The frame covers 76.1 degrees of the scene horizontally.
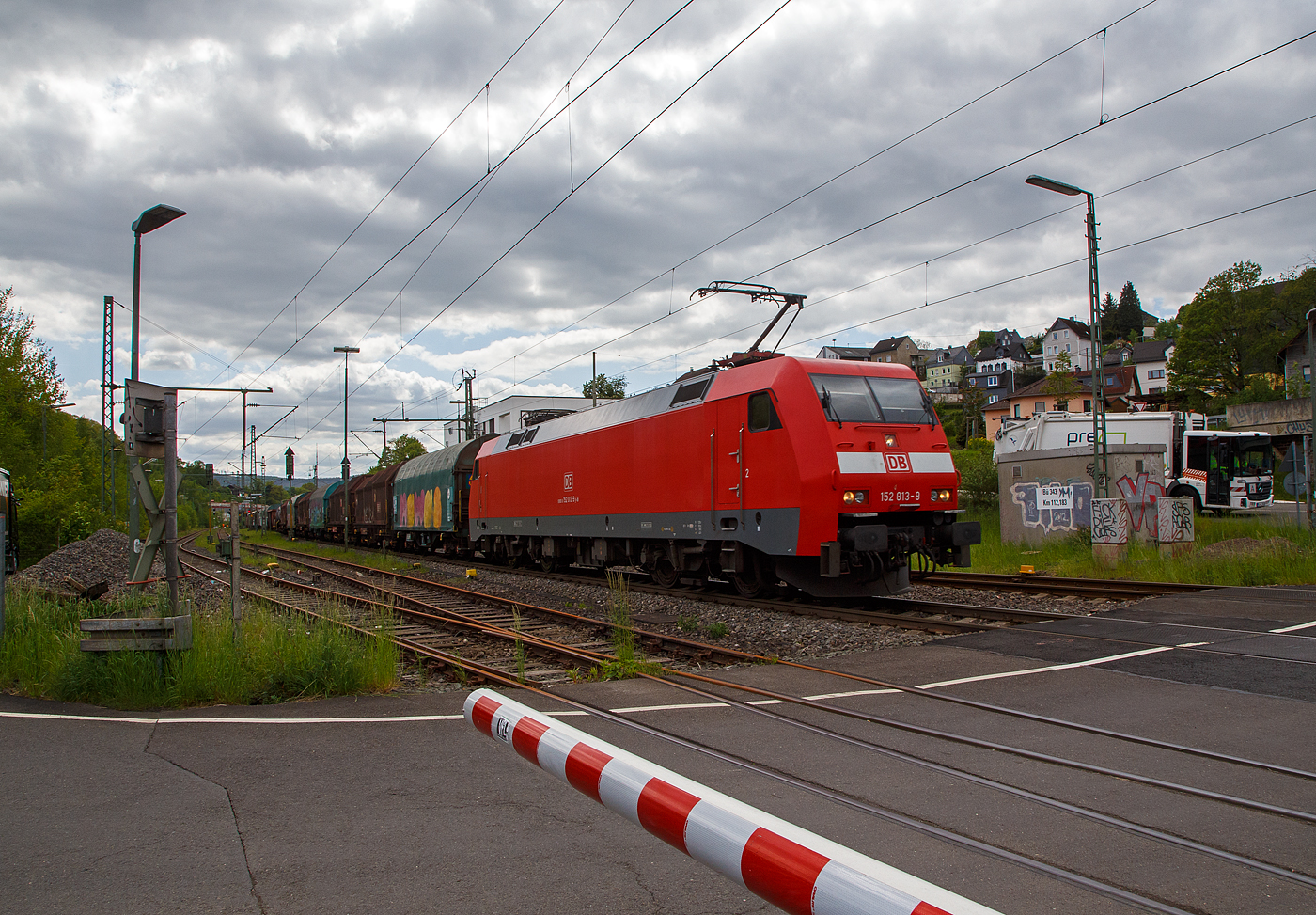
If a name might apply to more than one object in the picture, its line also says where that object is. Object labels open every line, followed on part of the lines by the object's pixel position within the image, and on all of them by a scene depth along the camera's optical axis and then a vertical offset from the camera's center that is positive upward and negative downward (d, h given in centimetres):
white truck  2514 +141
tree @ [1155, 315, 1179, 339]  11044 +2202
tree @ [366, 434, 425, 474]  9738 +620
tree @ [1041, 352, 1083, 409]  6116 +811
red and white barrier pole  153 -73
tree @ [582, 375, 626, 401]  8100 +1092
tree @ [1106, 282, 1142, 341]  12406 +2590
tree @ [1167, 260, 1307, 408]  6138 +1175
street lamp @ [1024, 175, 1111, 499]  1555 +288
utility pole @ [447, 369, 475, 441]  4003 +477
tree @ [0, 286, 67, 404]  3191 +540
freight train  1084 +24
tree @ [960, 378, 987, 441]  8156 +864
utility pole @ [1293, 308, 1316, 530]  1583 +294
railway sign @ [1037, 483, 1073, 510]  1908 -10
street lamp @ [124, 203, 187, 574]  1121 +381
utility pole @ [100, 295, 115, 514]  2547 +473
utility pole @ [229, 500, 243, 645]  735 -64
